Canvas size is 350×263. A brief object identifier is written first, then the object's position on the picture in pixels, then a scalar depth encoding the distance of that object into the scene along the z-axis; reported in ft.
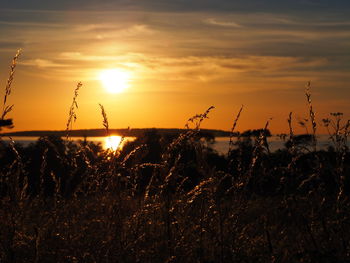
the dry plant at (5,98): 9.76
